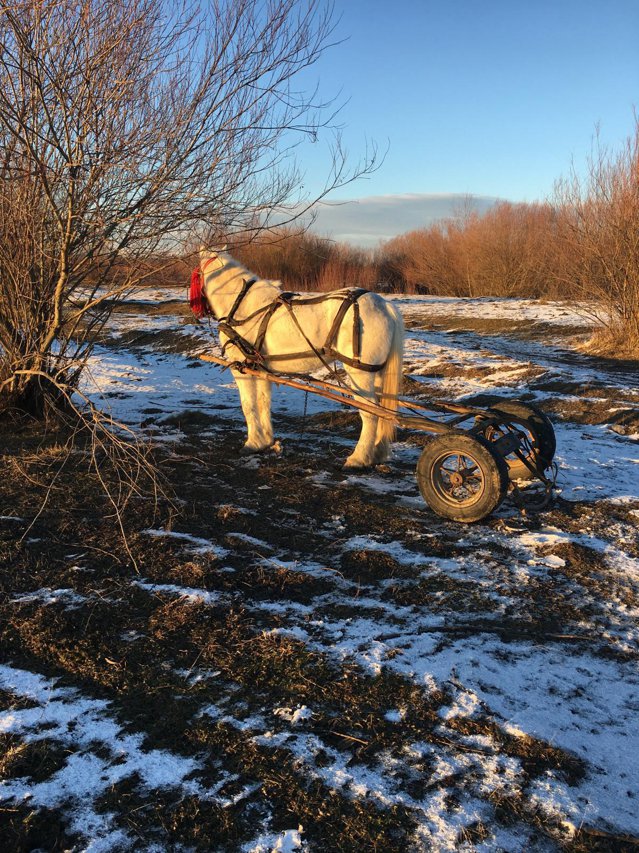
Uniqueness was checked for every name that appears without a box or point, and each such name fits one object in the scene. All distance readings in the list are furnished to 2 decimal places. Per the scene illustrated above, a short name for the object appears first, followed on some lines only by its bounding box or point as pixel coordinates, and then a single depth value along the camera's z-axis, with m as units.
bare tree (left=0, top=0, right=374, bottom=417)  4.44
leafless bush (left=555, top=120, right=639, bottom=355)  12.38
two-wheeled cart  4.00
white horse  5.23
